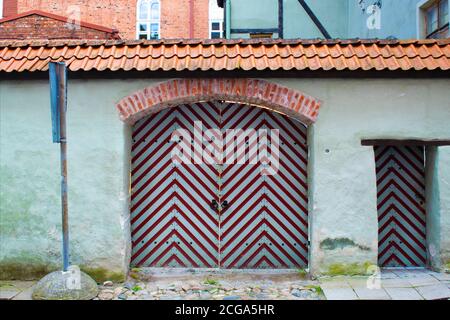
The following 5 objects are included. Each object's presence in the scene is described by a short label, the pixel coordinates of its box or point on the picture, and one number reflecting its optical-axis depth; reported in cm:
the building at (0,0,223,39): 1822
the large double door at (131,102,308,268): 578
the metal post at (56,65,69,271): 449
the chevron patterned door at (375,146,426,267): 574
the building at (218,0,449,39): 941
